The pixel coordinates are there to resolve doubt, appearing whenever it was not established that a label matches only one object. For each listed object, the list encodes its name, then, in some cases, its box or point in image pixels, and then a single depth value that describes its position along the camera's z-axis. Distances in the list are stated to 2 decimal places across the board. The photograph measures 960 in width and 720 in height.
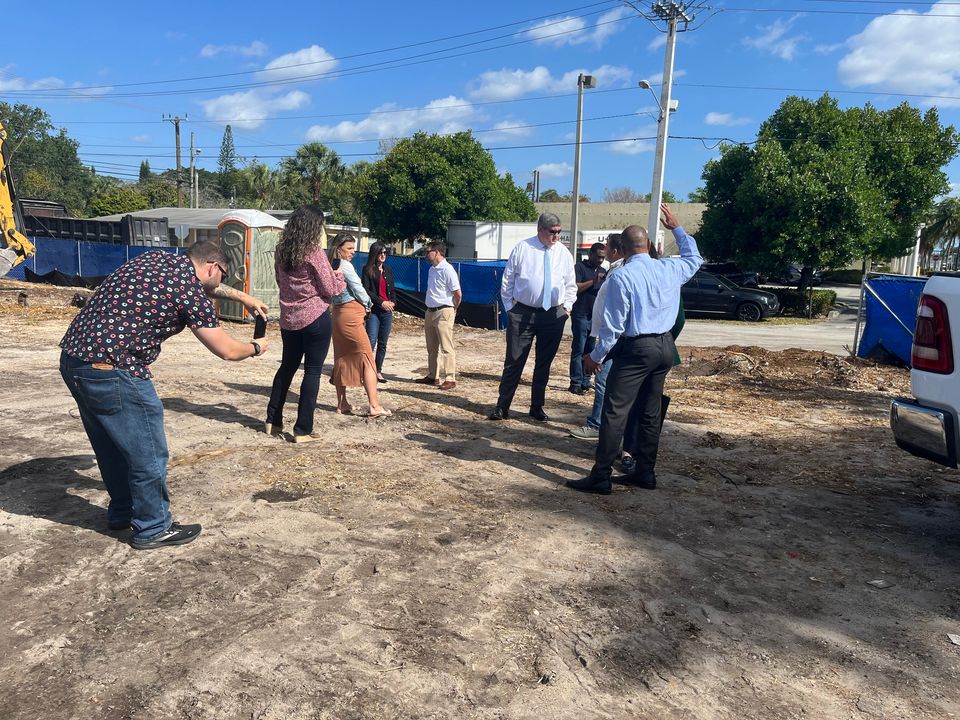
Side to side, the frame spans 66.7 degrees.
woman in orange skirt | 6.40
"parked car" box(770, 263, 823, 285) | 31.34
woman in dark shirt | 8.36
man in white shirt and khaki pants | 8.27
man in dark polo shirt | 8.22
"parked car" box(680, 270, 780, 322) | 21.03
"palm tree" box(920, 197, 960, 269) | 53.28
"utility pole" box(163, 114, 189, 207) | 53.94
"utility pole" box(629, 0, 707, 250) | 20.75
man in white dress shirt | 6.50
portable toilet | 14.29
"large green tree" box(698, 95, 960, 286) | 22.45
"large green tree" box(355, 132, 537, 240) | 34.66
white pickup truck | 3.59
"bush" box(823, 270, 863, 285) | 44.41
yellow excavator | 16.56
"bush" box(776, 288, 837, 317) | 23.16
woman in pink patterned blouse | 5.54
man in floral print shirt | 3.44
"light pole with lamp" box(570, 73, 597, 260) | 26.34
